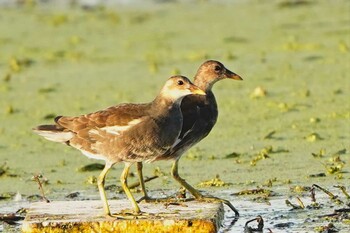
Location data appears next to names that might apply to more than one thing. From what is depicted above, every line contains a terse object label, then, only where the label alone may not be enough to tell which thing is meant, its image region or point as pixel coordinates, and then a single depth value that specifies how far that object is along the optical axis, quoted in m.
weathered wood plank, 14.59
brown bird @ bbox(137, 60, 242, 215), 16.72
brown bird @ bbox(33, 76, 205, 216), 15.27
